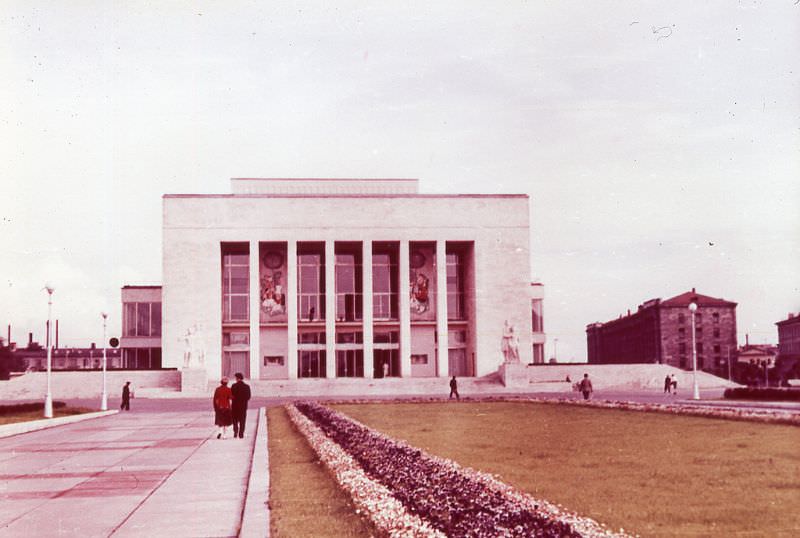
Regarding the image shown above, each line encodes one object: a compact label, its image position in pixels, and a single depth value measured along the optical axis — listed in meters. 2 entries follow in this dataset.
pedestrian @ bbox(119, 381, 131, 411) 47.78
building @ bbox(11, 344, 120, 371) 150.50
